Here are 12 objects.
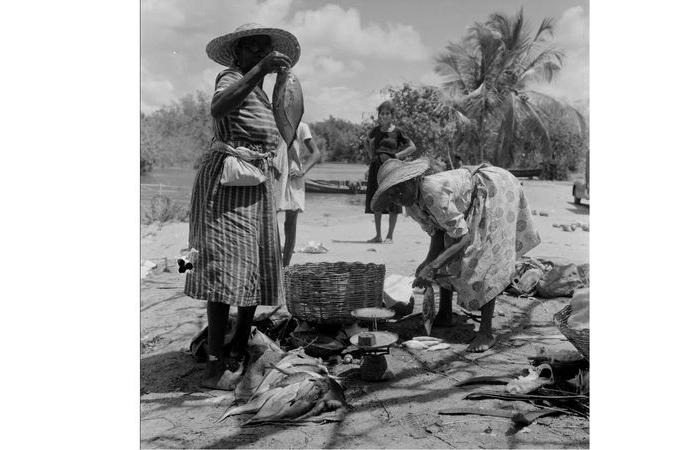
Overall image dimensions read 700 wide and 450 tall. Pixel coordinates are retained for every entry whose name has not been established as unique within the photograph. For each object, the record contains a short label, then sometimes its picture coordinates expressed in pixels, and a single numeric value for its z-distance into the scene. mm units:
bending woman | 3408
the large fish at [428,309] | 3764
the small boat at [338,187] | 15727
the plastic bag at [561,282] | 4758
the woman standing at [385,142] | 7000
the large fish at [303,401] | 2635
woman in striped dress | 2949
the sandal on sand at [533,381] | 2842
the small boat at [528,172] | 19391
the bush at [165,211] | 10148
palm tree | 18656
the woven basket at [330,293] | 3691
